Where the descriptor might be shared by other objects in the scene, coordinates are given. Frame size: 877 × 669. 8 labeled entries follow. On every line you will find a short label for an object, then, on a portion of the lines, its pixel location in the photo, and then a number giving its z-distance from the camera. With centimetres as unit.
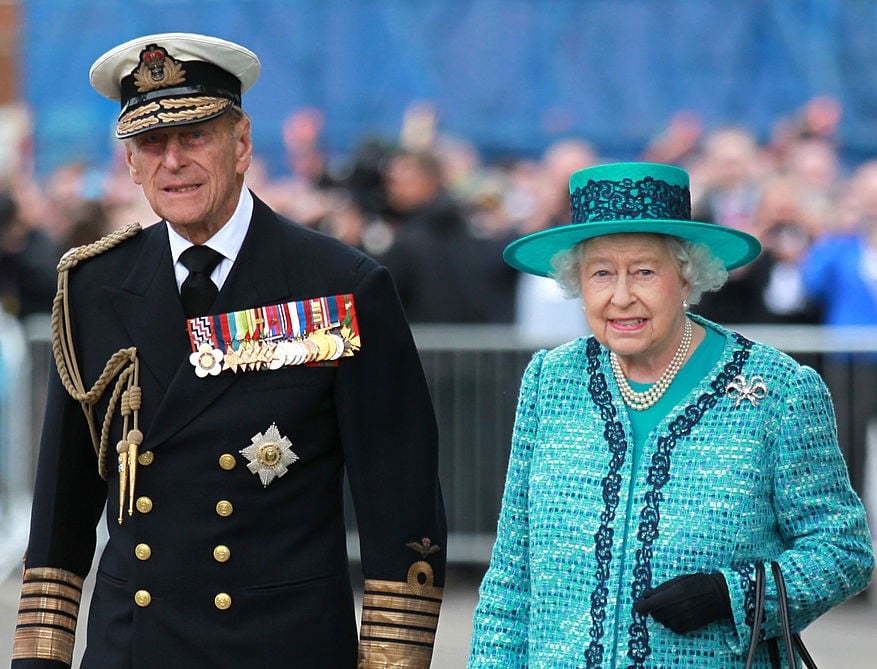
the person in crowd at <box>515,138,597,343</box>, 1898
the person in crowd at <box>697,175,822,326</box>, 1941
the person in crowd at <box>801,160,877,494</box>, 1786
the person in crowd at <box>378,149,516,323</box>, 1962
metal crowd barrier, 1844
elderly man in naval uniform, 781
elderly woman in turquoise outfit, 740
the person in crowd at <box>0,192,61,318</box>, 2225
